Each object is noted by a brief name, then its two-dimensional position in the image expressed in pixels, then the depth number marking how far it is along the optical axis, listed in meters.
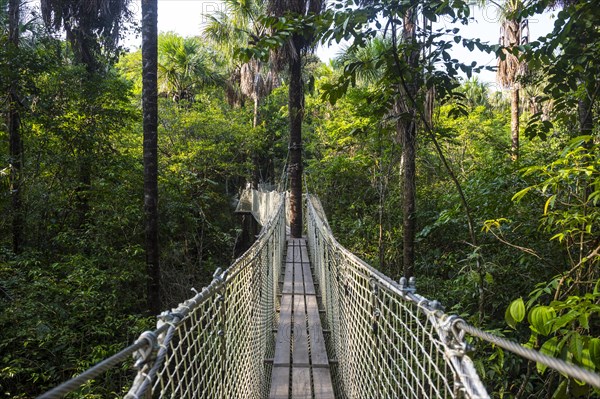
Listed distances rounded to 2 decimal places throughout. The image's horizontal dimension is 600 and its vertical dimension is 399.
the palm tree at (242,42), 10.50
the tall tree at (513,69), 9.76
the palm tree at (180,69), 12.66
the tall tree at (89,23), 7.04
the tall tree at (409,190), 5.35
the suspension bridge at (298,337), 0.88
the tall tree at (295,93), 7.09
